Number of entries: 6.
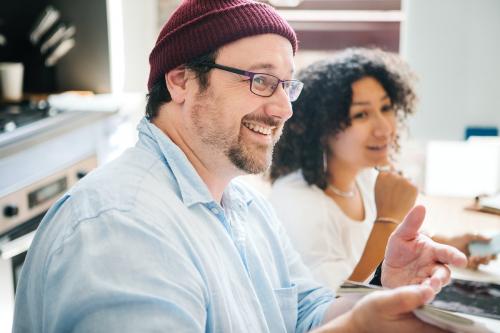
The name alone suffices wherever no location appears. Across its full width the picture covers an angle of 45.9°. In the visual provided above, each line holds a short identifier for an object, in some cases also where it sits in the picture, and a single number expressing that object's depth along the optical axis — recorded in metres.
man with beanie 0.79
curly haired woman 1.56
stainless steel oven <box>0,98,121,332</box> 1.76
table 1.45
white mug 2.52
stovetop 1.99
